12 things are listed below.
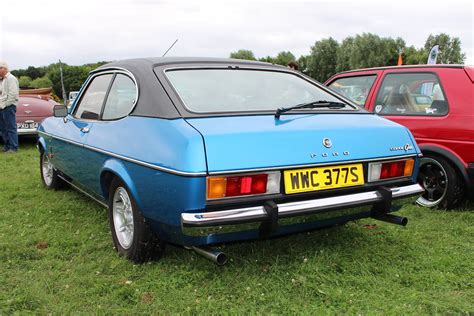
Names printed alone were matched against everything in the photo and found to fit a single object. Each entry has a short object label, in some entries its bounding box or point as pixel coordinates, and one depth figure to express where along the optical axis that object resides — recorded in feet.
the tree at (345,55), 205.26
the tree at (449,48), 221.05
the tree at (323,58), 222.89
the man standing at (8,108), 27.45
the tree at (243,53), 256.89
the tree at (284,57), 262.30
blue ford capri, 8.23
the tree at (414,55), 193.96
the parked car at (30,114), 30.42
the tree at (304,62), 235.20
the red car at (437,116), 13.98
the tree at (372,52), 195.93
